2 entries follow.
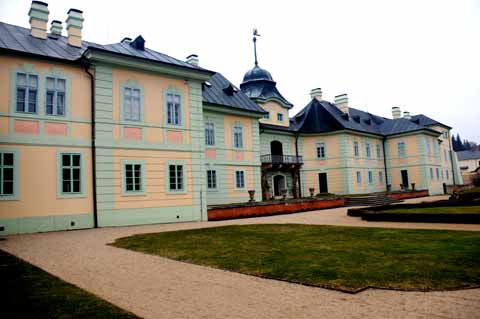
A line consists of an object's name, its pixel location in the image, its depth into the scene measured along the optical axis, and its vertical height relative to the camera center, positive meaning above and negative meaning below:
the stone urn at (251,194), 21.42 -0.09
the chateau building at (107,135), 13.44 +2.84
